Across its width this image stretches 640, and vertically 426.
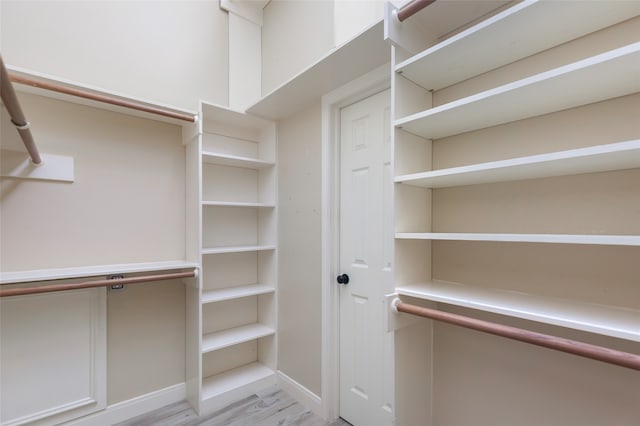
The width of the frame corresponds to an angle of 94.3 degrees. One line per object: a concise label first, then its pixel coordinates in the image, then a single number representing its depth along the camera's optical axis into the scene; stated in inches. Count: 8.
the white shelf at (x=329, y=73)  58.4
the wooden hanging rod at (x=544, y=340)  29.4
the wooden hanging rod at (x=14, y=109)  28.9
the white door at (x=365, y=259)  69.1
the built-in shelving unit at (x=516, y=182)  36.6
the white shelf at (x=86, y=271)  58.8
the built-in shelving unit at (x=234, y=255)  84.7
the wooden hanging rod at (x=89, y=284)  55.4
